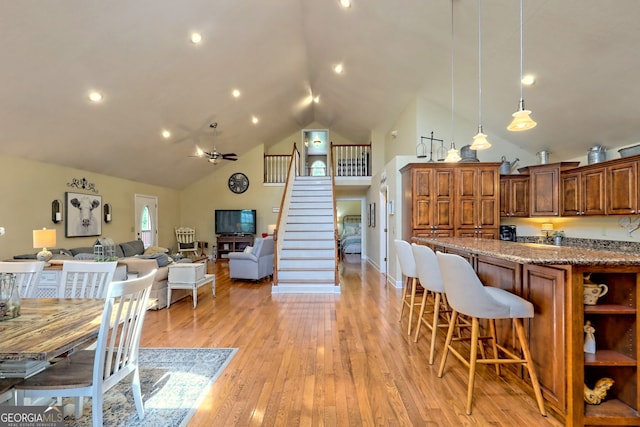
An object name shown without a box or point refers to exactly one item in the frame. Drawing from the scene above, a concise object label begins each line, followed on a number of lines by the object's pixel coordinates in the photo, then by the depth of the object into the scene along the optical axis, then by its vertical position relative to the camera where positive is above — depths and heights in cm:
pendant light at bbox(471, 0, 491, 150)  324 +83
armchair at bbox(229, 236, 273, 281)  641 -96
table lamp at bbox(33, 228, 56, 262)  416 -32
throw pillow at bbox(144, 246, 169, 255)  726 -79
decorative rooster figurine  196 -112
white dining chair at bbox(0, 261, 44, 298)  239 -42
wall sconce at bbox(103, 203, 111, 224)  699 +10
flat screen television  1014 -17
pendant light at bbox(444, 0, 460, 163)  396 +79
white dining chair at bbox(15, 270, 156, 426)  155 -85
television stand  998 -86
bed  1094 -74
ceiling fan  667 +133
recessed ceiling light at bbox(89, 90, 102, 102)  453 +181
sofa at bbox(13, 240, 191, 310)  433 -70
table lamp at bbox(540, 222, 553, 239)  556 -21
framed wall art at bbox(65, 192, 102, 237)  595 +4
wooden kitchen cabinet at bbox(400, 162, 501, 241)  512 +23
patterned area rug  203 -133
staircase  557 -55
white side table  461 -104
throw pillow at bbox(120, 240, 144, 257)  681 -70
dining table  134 -58
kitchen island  188 -75
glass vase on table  171 -46
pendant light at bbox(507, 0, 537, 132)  257 +81
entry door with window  820 -6
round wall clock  1045 +114
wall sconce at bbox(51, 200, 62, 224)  562 +10
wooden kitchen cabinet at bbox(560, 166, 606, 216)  440 +37
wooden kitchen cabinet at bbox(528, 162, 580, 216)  512 +48
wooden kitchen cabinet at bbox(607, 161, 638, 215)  391 +36
